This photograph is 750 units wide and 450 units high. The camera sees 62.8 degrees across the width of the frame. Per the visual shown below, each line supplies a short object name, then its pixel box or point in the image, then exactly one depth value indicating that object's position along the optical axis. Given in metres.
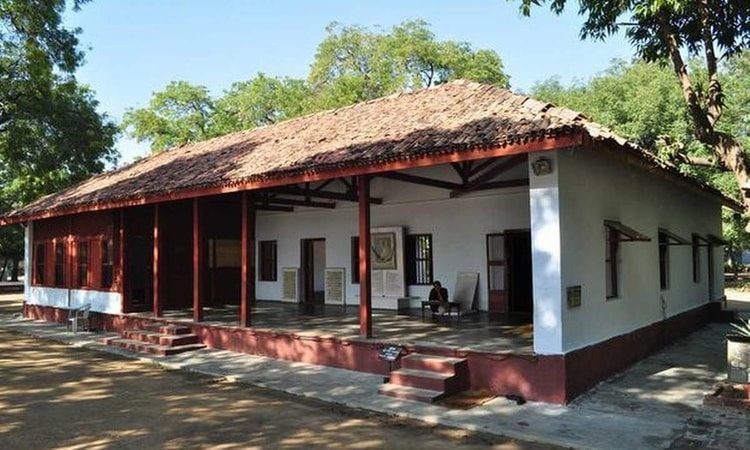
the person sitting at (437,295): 11.69
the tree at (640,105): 22.86
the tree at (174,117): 37.84
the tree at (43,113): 16.33
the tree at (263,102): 36.67
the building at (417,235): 7.43
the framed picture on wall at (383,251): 13.59
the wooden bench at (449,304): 11.57
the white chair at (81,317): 14.36
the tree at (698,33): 8.00
